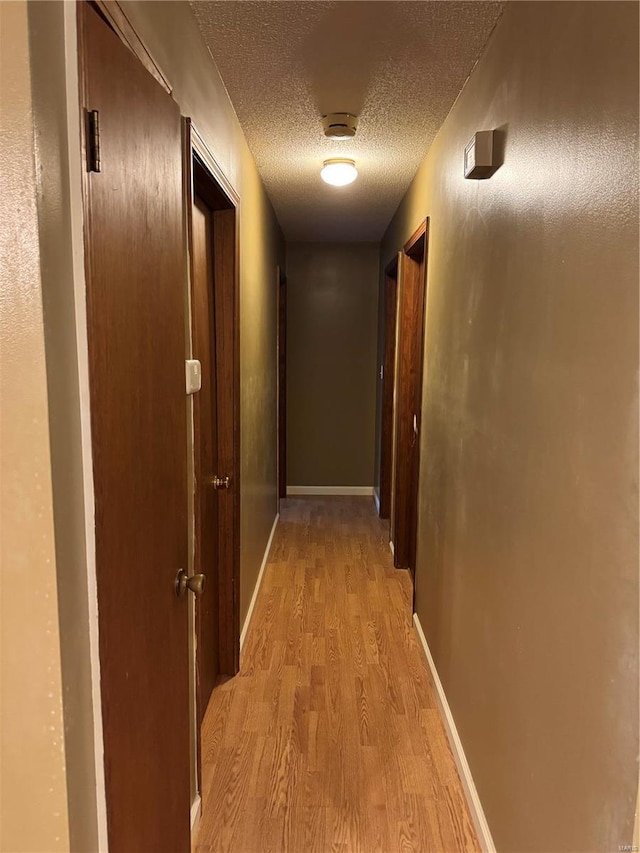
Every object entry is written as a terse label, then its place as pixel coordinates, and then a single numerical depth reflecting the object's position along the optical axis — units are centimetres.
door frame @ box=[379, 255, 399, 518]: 447
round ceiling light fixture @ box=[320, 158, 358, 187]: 282
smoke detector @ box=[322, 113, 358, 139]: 231
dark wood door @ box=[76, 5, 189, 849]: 87
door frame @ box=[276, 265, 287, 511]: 498
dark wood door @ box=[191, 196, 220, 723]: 209
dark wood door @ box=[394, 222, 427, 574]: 360
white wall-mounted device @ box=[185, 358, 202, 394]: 163
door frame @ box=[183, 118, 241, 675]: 236
